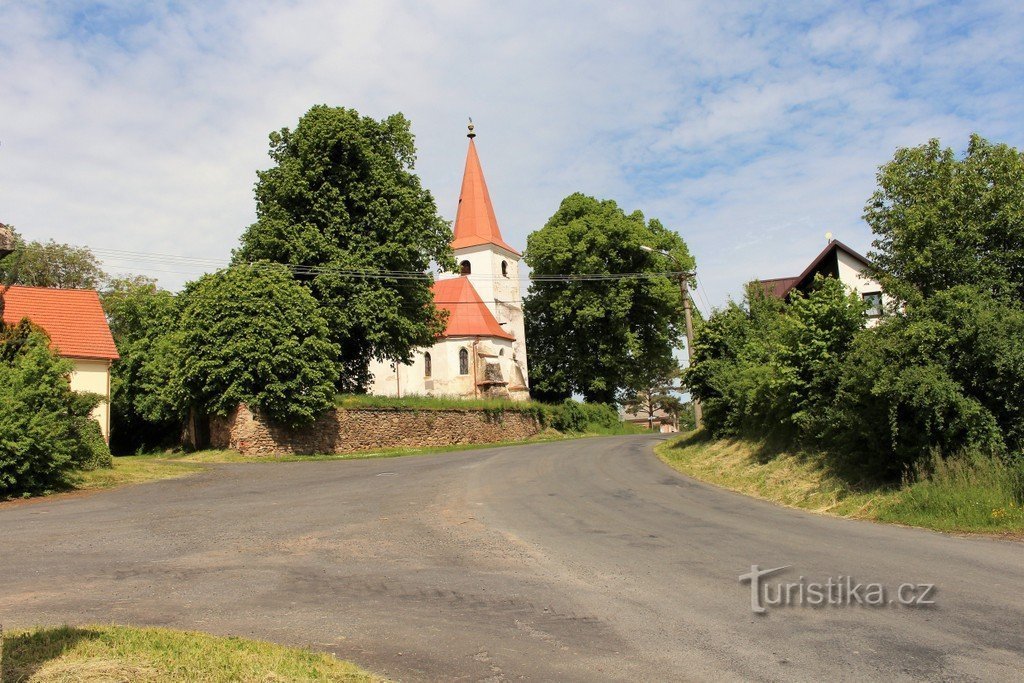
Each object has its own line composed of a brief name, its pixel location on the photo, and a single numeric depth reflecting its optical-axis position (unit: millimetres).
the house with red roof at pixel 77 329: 31062
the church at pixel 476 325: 58812
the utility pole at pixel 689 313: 29016
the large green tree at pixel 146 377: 34500
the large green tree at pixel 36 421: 15875
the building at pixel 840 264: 32844
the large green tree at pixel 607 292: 54312
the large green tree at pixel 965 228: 13852
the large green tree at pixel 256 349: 28078
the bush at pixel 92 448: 19859
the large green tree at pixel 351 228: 34125
